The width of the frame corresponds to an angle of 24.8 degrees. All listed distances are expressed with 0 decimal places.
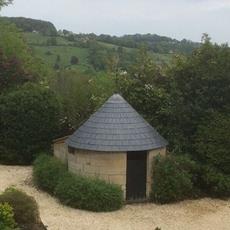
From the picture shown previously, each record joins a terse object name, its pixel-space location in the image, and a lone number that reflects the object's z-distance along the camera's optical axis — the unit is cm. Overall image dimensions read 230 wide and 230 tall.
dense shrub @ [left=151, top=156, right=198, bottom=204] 1986
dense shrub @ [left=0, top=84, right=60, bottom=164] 2517
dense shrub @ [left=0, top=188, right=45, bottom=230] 1463
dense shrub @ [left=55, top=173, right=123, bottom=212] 1873
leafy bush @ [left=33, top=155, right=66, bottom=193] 2056
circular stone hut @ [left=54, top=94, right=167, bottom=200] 1984
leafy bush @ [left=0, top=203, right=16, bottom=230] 1323
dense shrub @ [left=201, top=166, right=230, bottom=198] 2036
